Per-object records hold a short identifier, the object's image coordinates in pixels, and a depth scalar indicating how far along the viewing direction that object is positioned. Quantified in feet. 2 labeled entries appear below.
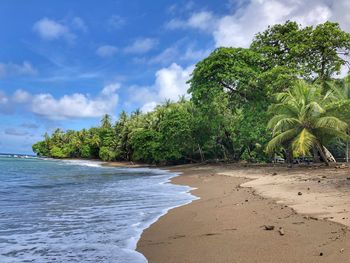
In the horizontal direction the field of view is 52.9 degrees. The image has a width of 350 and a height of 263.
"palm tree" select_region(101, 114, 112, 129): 291.54
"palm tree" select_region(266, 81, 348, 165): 64.28
